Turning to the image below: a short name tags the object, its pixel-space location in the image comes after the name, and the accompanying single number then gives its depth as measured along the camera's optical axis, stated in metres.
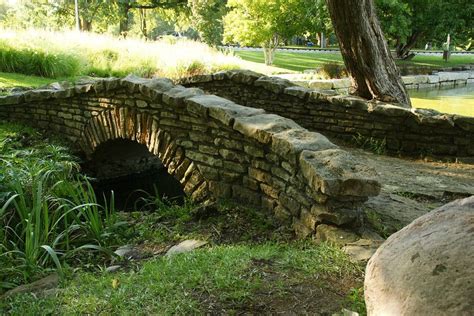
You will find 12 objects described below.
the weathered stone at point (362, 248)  3.21
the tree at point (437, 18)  22.28
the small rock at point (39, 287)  3.51
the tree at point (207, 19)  26.28
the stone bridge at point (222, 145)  3.70
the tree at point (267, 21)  18.33
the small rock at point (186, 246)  4.24
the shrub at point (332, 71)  16.44
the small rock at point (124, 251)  4.44
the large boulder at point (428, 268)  1.87
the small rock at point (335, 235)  3.47
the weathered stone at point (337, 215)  3.63
